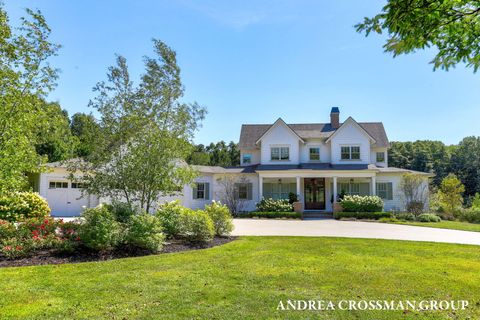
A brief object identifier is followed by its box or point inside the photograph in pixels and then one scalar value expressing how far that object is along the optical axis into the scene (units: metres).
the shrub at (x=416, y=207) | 22.88
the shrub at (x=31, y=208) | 16.78
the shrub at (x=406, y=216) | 22.19
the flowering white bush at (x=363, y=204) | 23.53
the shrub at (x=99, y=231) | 8.49
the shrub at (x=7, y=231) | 8.77
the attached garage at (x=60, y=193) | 22.89
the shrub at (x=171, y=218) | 11.10
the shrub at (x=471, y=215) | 22.50
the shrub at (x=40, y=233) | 8.71
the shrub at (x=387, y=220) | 20.95
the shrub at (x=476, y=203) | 25.11
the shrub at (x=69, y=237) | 8.61
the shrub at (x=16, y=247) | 8.09
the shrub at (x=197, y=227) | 10.82
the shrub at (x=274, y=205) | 24.42
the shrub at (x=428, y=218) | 21.36
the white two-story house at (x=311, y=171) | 26.28
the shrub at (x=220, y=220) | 12.33
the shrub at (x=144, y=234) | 9.02
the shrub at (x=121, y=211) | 9.95
